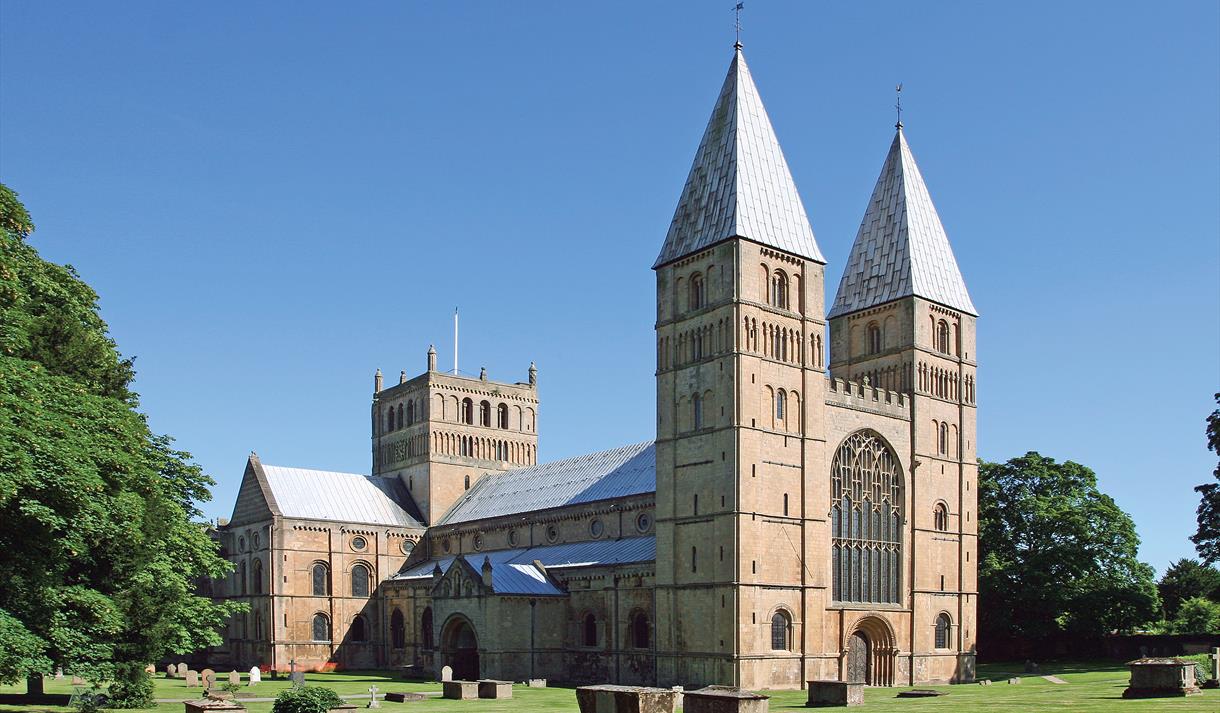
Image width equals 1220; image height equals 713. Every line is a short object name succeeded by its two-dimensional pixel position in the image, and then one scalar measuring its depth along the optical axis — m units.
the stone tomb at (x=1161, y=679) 34.53
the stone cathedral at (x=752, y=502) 48.78
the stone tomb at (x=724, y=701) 26.58
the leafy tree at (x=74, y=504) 26.89
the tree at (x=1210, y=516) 57.03
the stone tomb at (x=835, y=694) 37.56
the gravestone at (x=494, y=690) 44.19
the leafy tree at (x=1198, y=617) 80.00
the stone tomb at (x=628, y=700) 27.62
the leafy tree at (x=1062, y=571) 63.97
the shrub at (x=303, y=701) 29.16
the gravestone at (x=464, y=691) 44.12
